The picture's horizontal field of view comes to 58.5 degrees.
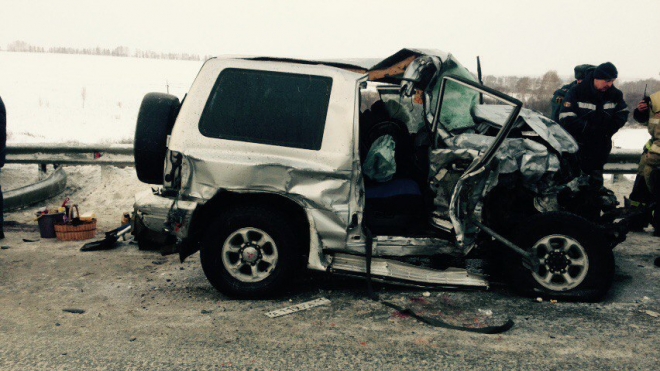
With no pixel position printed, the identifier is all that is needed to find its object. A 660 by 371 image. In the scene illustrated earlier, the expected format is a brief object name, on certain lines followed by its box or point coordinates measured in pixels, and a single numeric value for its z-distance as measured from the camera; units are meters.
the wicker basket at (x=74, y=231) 6.60
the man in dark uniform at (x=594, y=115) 7.09
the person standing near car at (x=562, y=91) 8.20
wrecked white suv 4.58
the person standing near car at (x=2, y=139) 6.73
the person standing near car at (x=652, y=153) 6.48
